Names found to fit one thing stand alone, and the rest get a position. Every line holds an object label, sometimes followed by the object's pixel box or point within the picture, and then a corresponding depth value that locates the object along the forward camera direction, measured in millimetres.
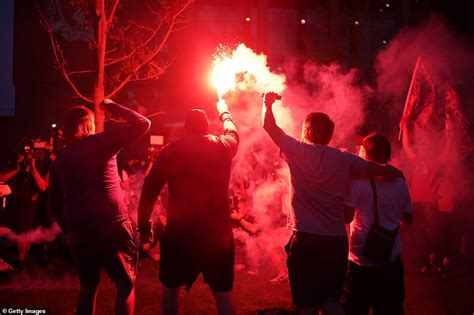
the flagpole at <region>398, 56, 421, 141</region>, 8148
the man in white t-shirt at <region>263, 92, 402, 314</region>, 3623
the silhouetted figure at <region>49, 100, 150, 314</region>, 3852
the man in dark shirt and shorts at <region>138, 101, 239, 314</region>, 3822
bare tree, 7879
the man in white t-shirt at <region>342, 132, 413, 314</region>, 3771
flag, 8258
